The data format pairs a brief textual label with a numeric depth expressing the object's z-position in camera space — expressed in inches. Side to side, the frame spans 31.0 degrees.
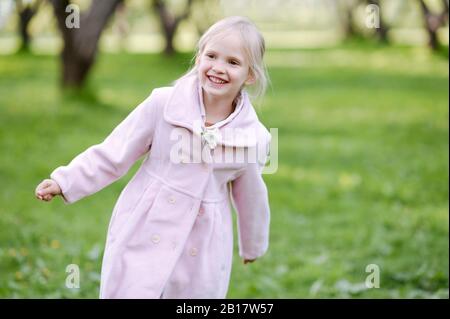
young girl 119.6
